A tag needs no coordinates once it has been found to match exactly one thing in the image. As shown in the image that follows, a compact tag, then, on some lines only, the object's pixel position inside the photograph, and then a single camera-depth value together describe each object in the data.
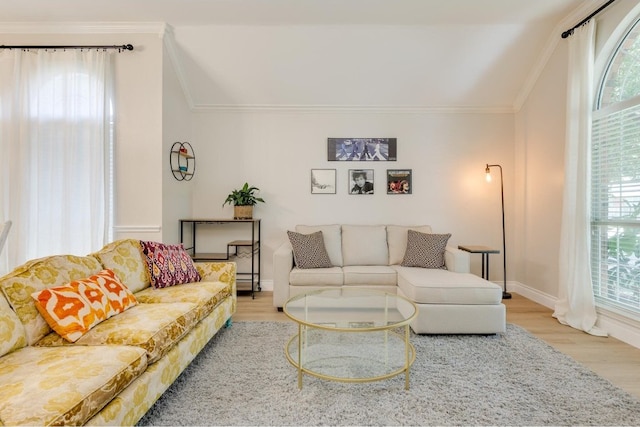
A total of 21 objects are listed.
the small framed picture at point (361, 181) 4.15
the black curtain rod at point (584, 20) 2.70
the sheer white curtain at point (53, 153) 3.18
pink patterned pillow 2.47
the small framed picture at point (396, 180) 4.15
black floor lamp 3.82
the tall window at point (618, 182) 2.54
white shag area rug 1.58
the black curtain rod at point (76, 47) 3.23
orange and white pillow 1.57
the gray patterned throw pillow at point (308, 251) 3.41
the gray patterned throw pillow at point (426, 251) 3.41
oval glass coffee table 1.85
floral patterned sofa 1.11
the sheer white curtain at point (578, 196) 2.79
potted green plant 3.90
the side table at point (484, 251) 3.56
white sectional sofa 2.61
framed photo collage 4.14
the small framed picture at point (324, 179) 4.16
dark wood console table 3.74
